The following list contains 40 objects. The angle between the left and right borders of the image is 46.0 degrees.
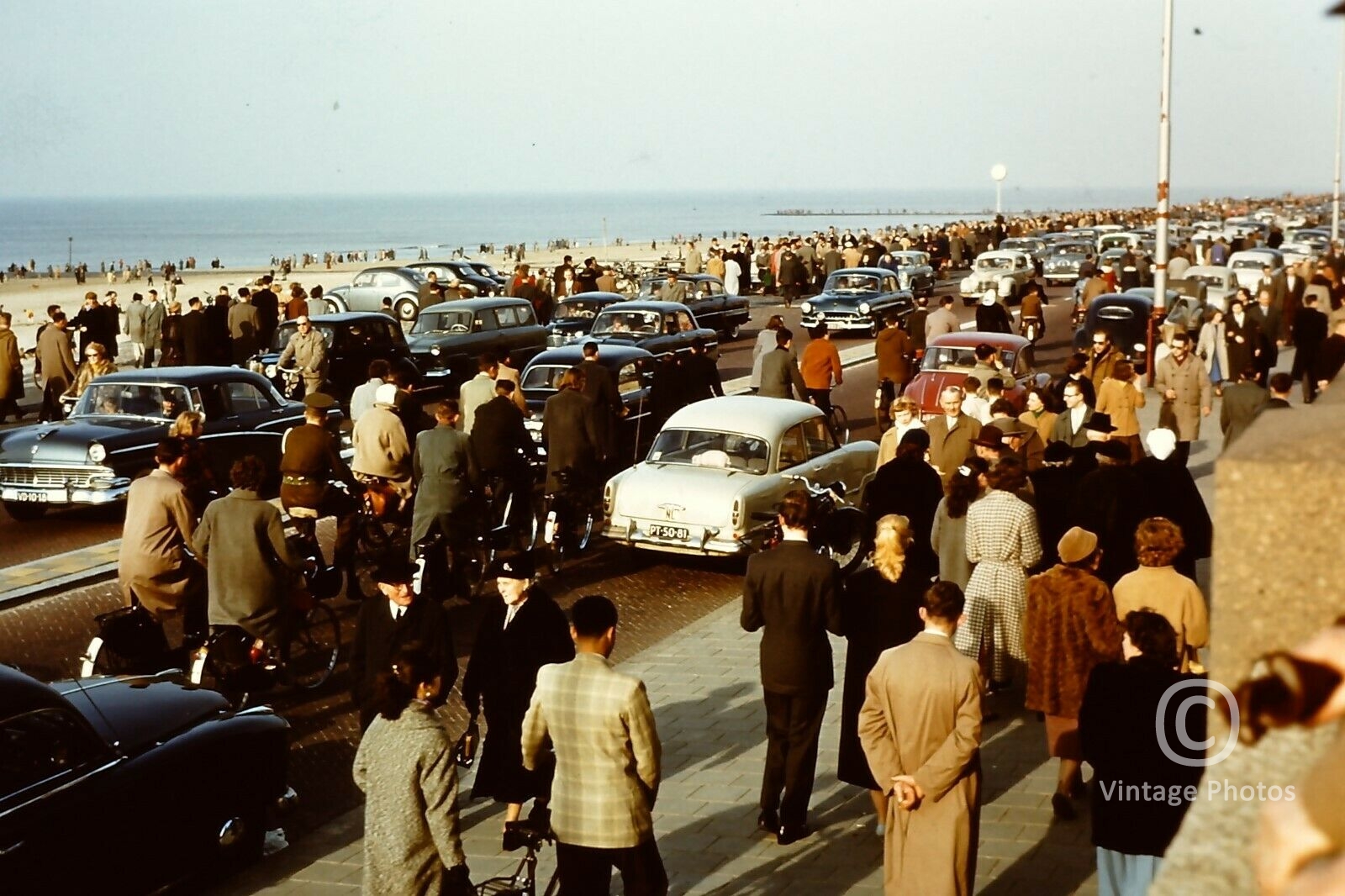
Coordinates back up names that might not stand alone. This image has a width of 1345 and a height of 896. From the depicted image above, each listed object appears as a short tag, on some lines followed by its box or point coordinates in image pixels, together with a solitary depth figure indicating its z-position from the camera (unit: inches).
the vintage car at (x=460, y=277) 1632.6
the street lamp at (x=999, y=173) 2185.0
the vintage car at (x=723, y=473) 543.8
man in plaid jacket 238.5
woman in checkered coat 362.9
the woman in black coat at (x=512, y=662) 308.2
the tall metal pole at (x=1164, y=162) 970.7
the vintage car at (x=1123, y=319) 1038.4
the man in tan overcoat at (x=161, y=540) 409.7
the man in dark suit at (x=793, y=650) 310.3
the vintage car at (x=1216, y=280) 1365.7
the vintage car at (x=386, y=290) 1567.4
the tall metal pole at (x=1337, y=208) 2191.2
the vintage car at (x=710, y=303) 1387.8
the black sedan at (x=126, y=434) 633.0
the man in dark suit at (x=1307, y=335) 860.6
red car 761.0
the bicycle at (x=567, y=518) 574.2
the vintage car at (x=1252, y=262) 1592.0
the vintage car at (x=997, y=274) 1756.9
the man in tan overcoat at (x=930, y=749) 245.8
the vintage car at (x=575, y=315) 1138.0
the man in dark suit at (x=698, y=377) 727.7
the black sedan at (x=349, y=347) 961.5
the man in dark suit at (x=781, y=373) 741.3
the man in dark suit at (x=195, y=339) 961.5
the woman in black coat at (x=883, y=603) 309.1
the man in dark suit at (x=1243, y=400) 578.9
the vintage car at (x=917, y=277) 1745.8
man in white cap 555.8
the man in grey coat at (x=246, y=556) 386.6
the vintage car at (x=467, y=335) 1031.6
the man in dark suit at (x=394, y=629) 305.0
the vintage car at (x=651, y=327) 1046.4
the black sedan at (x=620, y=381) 748.0
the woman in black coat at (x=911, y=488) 445.7
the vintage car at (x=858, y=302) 1429.6
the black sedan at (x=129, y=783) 257.6
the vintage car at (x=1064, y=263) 2026.3
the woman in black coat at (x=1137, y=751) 236.1
